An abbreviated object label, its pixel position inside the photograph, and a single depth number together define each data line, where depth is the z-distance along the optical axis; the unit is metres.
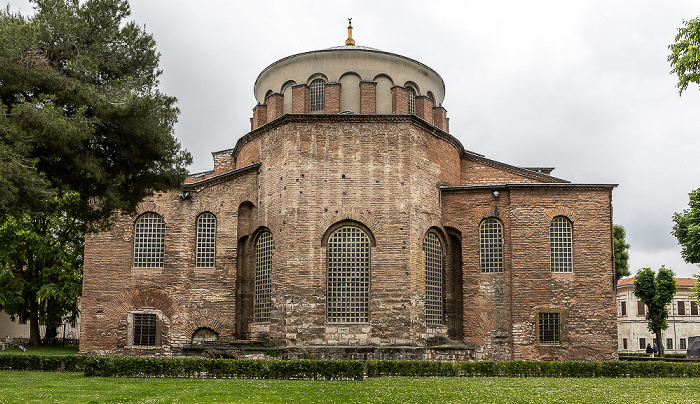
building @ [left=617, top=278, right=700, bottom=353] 52.75
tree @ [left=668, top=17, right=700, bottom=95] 14.00
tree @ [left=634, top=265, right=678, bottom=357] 35.38
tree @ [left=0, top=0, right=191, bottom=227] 14.45
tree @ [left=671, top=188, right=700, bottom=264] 34.56
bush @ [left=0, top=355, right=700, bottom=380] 17.61
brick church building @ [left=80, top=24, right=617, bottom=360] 23.45
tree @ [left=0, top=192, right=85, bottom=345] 32.59
